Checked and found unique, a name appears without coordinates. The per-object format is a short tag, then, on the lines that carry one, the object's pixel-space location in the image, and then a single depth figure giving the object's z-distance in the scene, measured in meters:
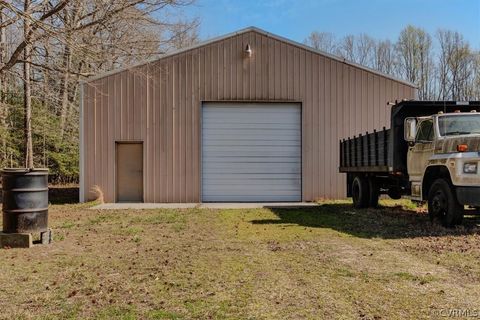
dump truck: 7.88
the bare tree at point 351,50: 39.56
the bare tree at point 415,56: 37.03
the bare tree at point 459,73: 35.72
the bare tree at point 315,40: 39.16
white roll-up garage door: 15.72
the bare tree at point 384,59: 38.22
